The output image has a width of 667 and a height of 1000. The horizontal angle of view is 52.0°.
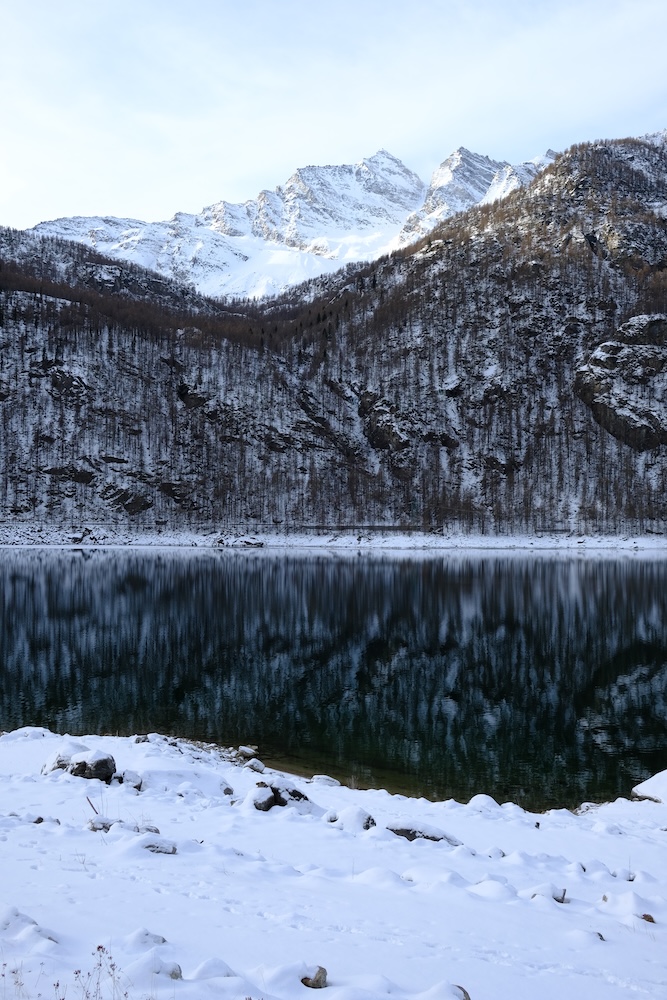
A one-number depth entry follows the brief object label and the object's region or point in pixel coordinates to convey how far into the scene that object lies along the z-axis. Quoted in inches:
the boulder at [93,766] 549.7
